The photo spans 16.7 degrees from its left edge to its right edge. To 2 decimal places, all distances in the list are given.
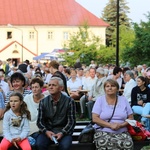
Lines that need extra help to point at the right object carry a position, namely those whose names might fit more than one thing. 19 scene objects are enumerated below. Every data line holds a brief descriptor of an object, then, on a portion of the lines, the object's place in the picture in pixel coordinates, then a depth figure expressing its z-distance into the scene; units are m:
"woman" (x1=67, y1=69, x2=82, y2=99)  16.84
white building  85.44
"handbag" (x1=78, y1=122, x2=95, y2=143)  8.48
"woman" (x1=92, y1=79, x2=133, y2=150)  8.20
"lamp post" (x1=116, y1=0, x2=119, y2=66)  24.21
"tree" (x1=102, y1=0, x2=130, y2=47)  98.25
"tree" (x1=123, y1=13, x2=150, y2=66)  30.47
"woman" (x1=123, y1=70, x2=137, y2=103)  14.64
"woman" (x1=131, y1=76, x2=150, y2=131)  12.88
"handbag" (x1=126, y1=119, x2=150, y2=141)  8.59
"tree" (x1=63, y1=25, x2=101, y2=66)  44.66
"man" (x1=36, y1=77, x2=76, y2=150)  8.21
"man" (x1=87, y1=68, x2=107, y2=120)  14.26
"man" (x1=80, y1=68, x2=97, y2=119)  16.27
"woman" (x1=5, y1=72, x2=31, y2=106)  9.99
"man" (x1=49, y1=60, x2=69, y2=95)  12.18
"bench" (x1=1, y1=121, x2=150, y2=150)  8.38
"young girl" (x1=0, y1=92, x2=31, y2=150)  8.03
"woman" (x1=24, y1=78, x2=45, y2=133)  9.04
